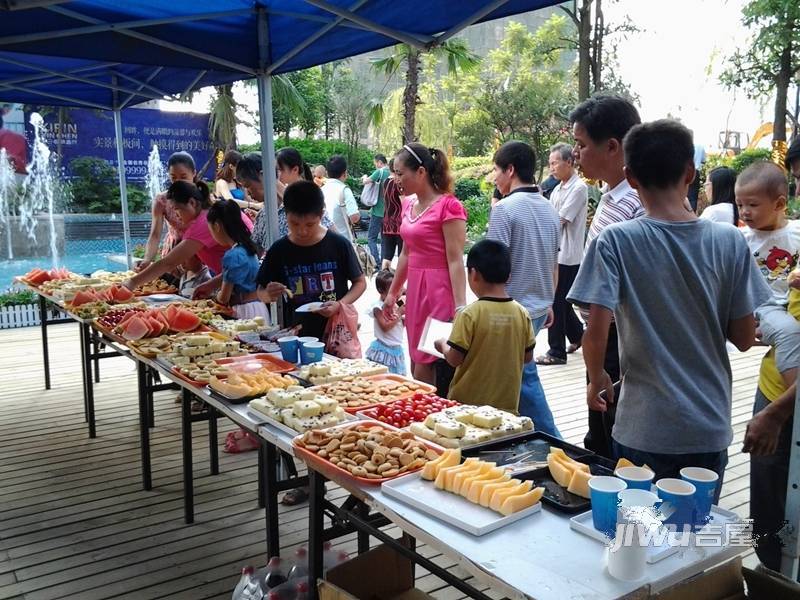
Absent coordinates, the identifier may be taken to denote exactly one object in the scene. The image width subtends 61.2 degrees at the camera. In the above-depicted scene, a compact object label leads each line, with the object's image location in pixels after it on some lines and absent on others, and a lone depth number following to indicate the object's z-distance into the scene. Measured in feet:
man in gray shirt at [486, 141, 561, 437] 12.91
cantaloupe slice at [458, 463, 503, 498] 5.31
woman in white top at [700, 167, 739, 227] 15.57
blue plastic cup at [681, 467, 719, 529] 4.57
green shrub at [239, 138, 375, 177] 65.98
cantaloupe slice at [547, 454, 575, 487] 5.44
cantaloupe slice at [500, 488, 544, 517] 4.99
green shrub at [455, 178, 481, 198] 62.59
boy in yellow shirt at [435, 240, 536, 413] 8.93
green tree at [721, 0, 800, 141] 42.65
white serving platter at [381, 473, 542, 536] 4.89
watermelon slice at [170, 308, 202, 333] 11.79
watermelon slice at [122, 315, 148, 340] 11.32
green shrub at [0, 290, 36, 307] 26.68
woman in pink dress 11.01
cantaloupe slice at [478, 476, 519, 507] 5.14
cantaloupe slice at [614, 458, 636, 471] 5.21
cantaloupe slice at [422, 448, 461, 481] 5.71
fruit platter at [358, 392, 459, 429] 7.32
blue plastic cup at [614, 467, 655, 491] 4.75
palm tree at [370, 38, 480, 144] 36.01
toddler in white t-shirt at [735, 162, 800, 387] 8.73
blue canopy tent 11.25
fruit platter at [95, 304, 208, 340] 11.42
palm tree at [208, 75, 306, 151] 39.93
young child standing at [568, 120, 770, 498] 5.67
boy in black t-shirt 11.18
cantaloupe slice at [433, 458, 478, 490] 5.49
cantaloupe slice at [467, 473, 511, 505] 5.20
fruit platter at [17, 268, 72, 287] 17.48
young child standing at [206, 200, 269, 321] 12.92
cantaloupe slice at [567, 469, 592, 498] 5.31
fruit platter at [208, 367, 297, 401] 8.19
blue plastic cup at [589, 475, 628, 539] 4.58
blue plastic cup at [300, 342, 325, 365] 9.63
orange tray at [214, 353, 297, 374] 9.34
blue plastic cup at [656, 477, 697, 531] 4.46
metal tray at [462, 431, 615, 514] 5.24
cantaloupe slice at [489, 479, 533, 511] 5.05
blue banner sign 39.75
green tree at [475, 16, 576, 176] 65.46
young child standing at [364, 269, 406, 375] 12.35
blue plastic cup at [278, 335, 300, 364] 9.82
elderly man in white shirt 18.97
